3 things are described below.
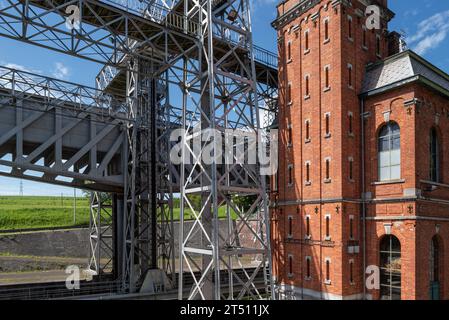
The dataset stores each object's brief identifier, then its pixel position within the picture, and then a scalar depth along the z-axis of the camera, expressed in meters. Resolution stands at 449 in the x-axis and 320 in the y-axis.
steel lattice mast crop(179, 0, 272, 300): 15.14
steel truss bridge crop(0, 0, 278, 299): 15.92
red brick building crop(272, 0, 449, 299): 17.02
